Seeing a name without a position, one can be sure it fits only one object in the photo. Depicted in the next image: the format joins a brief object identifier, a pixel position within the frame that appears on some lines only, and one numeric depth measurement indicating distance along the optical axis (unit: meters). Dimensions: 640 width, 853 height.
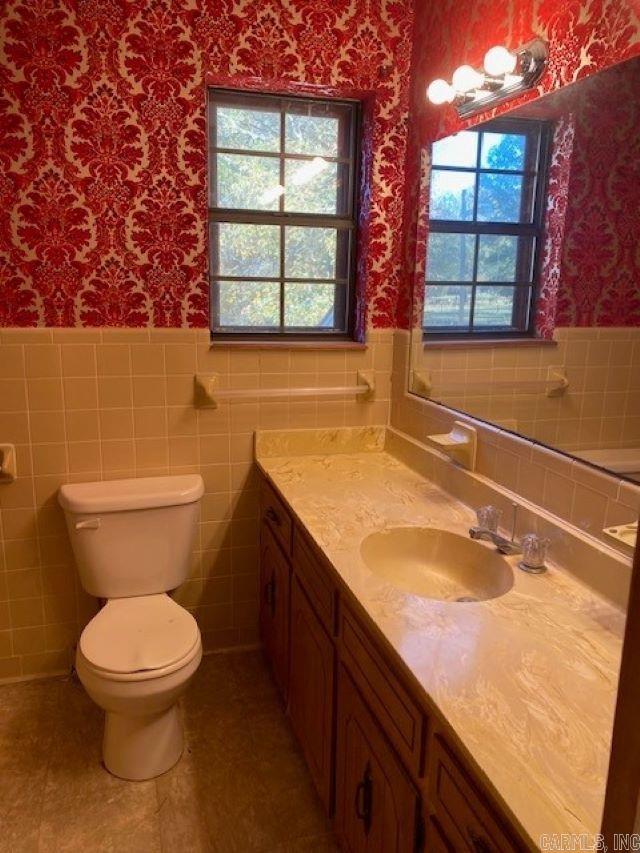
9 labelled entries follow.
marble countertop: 0.85
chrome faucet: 1.61
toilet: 1.83
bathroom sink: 1.63
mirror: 1.38
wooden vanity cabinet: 0.99
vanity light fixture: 1.59
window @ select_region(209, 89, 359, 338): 2.37
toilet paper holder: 2.19
